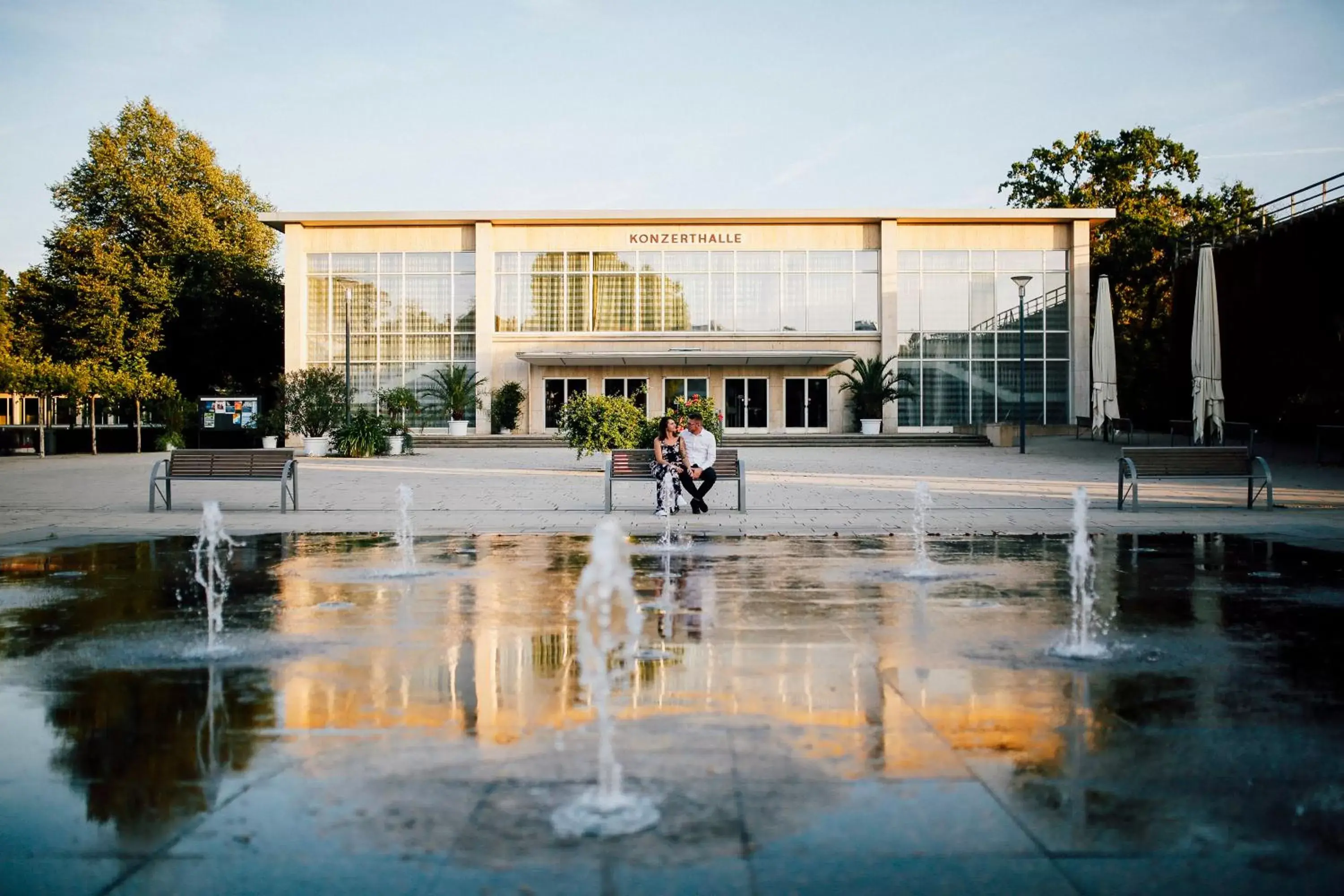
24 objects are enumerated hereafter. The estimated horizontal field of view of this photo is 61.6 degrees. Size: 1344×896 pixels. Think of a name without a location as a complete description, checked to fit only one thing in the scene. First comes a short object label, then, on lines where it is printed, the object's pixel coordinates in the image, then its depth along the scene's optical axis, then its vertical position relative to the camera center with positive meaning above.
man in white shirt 15.21 -0.41
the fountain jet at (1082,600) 6.42 -1.26
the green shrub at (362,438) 33.16 -0.16
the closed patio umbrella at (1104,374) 32.44 +1.51
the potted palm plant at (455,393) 42.75 +1.49
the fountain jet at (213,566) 7.46 -1.20
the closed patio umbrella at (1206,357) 23.88 +1.47
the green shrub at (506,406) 43.28 +0.96
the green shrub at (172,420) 38.84 +0.48
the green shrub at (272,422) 37.25 +0.37
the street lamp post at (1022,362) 30.94 +1.86
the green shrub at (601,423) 24.27 +0.14
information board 40.34 +0.73
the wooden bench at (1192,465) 15.24 -0.53
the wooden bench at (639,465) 15.64 -0.49
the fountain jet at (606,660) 3.76 -1.27
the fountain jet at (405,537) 10.41 -1.16
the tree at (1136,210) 44.84 +8.95
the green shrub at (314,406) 35.97 +0.86
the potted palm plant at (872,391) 42.27 +1.40
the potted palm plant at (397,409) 34.06 +0.76
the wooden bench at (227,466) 15.97 -0.47
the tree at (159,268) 44.59 +6.99
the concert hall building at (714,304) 44.34 +4.99
